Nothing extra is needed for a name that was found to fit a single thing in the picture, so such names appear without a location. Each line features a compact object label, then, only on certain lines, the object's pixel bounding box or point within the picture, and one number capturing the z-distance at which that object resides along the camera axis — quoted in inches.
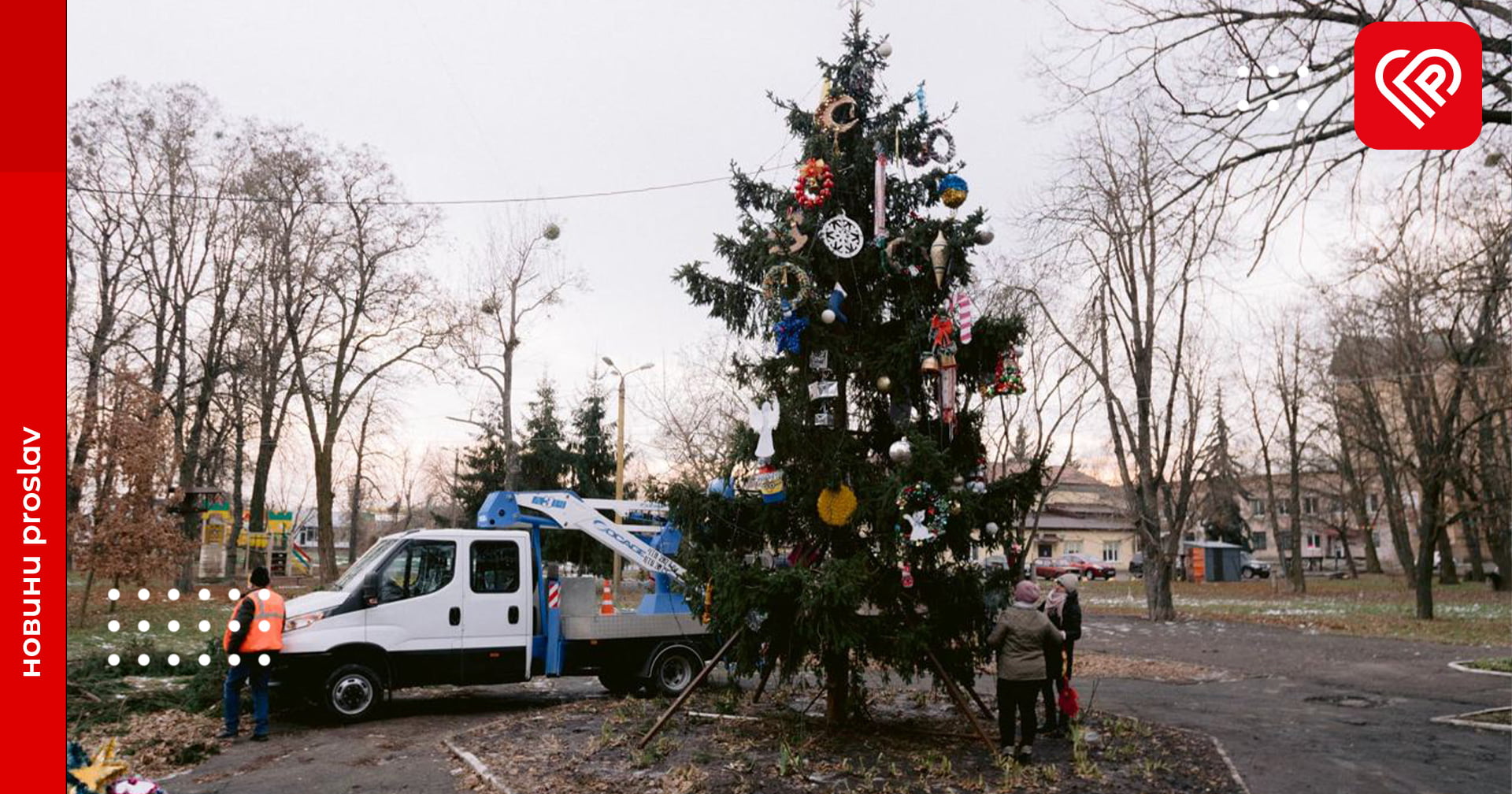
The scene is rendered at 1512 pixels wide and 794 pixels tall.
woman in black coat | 442.6
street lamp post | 1091.9
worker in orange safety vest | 407.8
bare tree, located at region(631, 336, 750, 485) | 1279.5
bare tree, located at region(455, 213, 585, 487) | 1376.7
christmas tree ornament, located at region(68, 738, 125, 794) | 185.2
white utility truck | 446.0
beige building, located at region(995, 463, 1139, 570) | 3528.5
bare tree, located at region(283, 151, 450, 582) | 1258.0
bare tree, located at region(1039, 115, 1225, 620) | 1061.8
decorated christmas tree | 361.1
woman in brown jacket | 357.7
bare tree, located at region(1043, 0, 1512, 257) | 372.8
